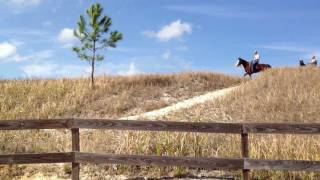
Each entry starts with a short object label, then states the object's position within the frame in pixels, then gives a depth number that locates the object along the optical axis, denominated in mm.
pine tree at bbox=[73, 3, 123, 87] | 36531
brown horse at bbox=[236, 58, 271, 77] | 40031
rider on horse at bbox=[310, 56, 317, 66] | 41719
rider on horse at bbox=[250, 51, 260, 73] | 39594
